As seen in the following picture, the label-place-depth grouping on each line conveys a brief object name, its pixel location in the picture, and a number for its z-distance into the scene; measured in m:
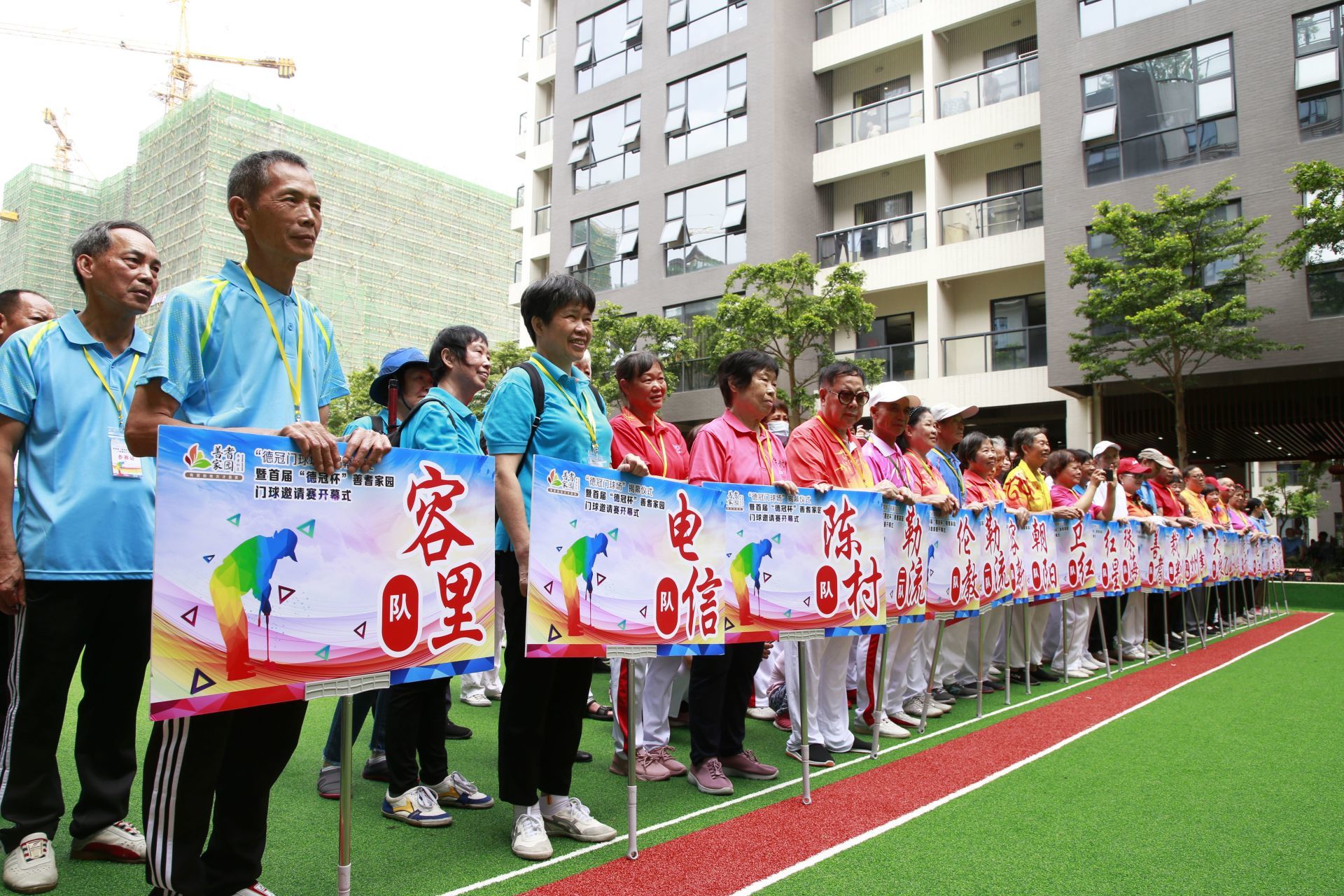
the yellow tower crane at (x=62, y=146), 89.44
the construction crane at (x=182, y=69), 82.00
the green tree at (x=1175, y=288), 14.20
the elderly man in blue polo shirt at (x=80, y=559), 2.68
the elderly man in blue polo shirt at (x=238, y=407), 2.15
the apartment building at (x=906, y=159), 16.39
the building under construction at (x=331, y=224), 52.72
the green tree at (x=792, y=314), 17.27
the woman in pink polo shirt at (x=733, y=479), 4.00
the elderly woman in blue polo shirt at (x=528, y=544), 3.05
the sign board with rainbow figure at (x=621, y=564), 2.83
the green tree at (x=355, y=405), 29.11
